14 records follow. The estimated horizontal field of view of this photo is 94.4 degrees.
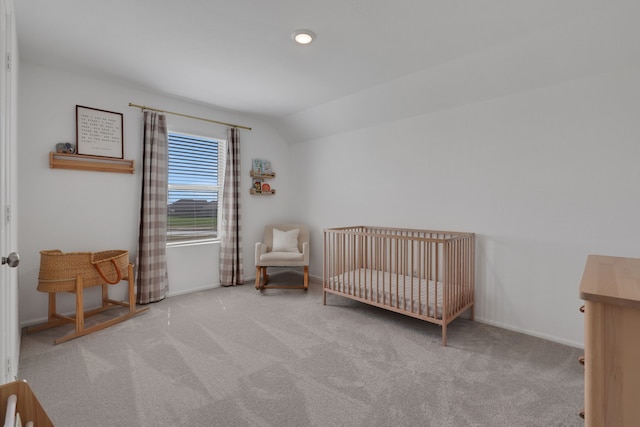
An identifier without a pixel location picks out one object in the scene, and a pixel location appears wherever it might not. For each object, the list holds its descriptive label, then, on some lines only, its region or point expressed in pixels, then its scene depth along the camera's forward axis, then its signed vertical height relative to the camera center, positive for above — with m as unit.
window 3.54 +0.37
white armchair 3.68 -0.45
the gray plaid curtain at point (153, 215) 3.14 +0.01
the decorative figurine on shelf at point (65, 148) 2.69 +0.62
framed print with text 2.81 +0.82
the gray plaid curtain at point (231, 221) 3.83 -0.06
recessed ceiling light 2.04 +1.27
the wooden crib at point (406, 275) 2.39 -0.59
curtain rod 3.12 +1.18
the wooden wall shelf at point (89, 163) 2.68 +0.51
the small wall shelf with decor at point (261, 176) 4.16 +0.57
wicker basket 2.35 -0.45
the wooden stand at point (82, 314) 2.40 -0.89
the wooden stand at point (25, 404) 0.62 -0.41
